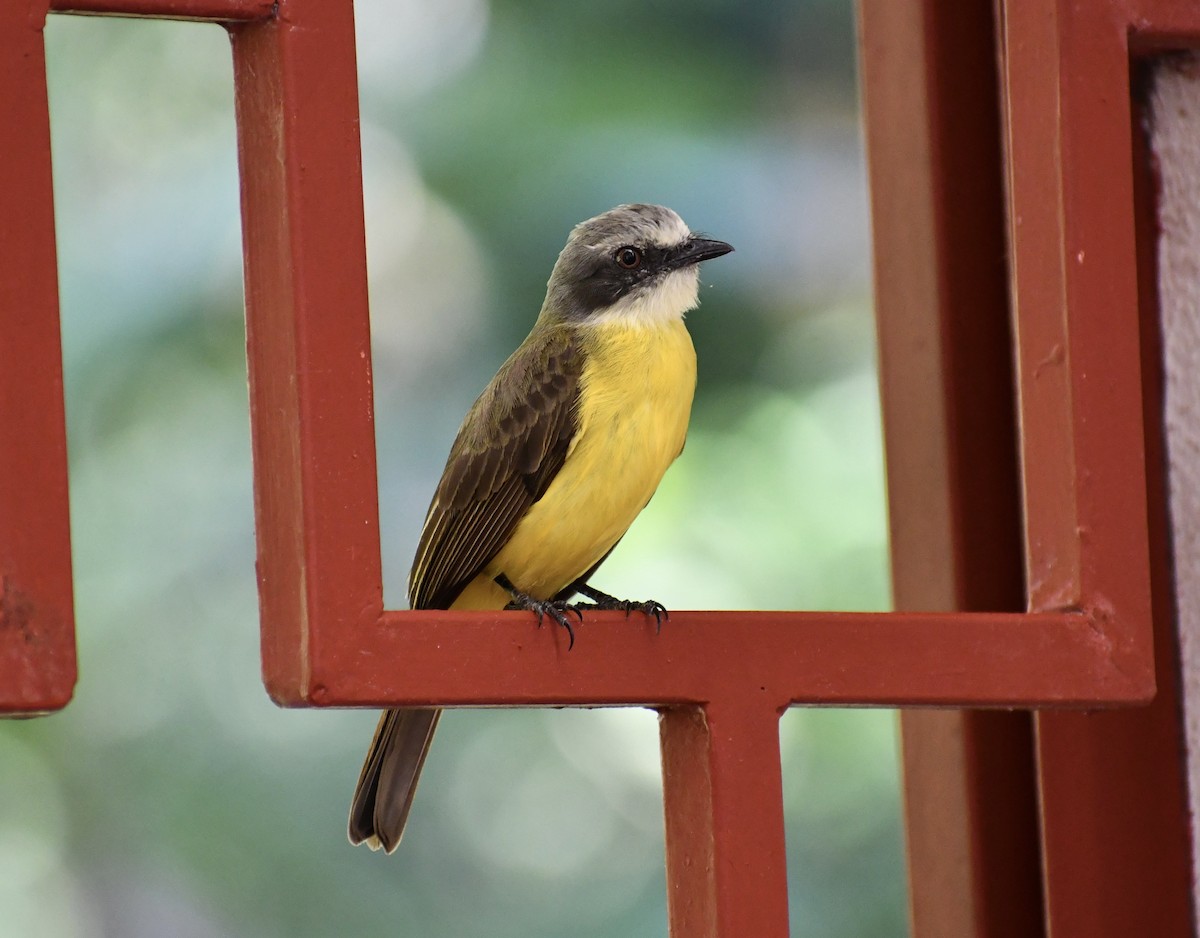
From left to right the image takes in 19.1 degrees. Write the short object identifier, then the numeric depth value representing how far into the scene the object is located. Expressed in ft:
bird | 22.36
